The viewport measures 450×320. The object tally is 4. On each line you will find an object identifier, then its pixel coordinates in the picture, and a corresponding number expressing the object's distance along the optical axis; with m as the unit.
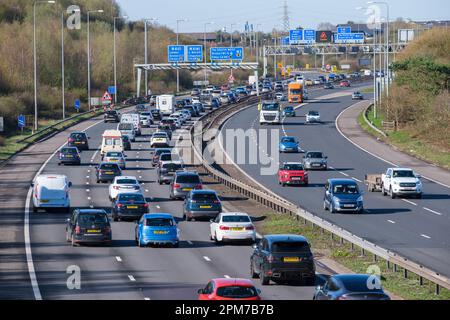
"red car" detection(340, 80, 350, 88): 179.12
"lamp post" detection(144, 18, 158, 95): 151.40
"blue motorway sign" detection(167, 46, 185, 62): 145.50
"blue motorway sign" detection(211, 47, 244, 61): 145.38
